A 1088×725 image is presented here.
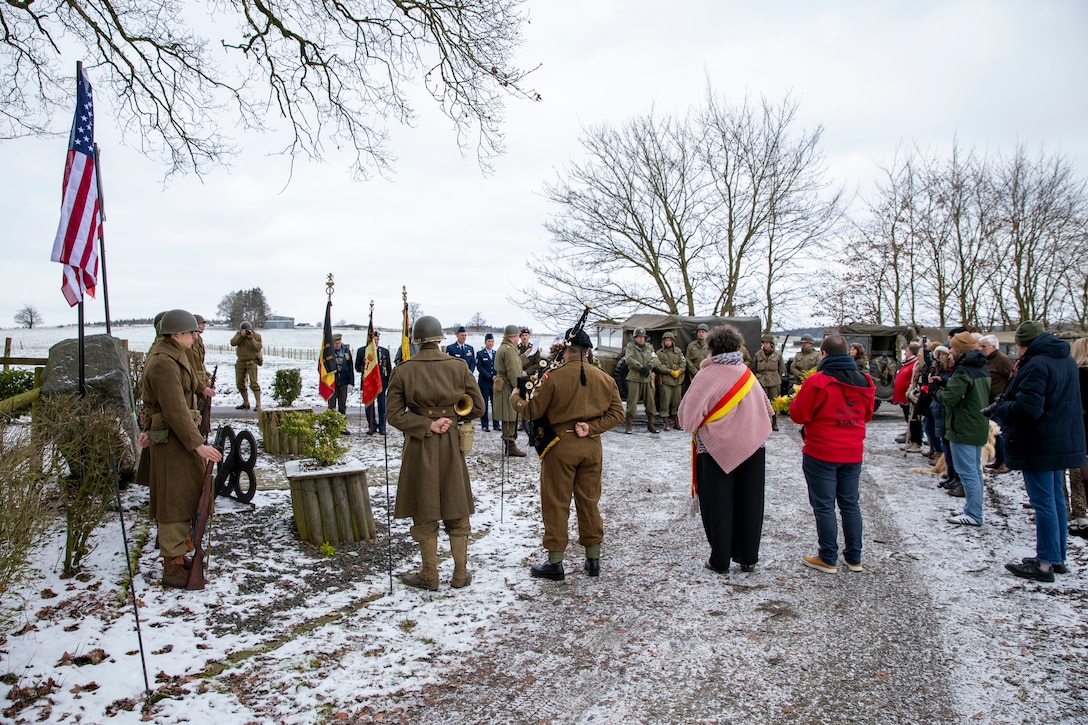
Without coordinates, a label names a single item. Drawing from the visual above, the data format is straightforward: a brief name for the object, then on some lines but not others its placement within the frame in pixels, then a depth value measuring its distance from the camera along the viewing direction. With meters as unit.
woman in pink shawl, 5.25
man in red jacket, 5.30
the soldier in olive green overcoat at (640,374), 13.43
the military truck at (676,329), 16.66
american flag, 4.75
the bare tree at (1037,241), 25.59
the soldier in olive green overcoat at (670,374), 13.73
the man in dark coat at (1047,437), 5.07
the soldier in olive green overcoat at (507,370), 11.03
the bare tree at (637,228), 23.61
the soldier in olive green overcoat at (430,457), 5.01
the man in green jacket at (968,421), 6.64
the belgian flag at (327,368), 10.85
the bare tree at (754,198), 23.23
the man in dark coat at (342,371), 12.96
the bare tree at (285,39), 8.18
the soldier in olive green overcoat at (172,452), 4.64
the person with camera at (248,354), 13.73
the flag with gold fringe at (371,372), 6.78
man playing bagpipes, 5.24
